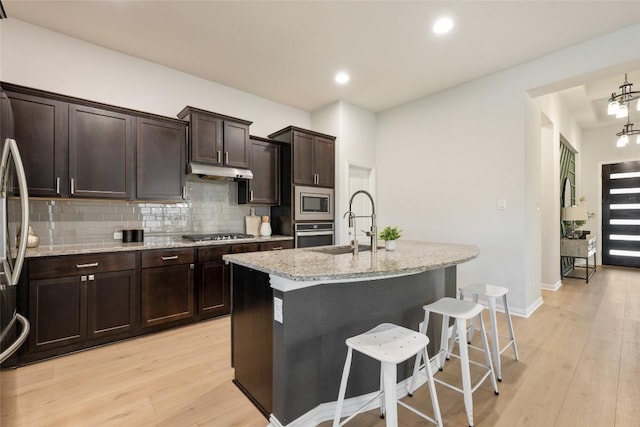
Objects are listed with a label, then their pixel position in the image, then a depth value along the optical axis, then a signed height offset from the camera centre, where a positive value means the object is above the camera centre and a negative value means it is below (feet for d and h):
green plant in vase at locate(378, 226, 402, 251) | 7.50 -0.58
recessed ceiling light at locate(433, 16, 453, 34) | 8.84 +5.79
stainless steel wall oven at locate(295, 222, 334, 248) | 13.78 -1.05
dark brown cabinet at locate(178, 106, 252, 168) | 11.24 +3.02
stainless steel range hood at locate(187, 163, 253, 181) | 11.17 +1.61
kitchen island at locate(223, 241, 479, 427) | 5.18 -2.12
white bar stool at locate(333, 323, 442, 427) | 4.24 -2.08
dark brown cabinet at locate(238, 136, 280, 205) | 13.25 +1.75
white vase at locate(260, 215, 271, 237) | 13.80 -0.76
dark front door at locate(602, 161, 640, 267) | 20.63 -0.16
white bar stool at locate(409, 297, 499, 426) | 5.56 -2.59
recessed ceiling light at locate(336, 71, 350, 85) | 12.39 +5.82
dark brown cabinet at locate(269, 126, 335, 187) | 13.85 +2.80
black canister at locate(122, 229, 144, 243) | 10.46 -0.79
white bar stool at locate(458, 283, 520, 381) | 7.11 -2.28
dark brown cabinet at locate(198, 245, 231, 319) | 10.66 -2.59
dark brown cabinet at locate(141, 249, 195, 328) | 9.53 -2.46
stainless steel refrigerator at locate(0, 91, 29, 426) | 5.20 -0.63
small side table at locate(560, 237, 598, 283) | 16.85 -2.13
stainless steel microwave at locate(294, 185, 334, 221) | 13.89 +0.45
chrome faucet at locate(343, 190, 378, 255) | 7.43 -0.57
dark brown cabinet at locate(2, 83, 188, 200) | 8.29 +2.09
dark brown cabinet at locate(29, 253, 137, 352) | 7.85 -2.44
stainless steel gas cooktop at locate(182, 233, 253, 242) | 11.17 -0.95
